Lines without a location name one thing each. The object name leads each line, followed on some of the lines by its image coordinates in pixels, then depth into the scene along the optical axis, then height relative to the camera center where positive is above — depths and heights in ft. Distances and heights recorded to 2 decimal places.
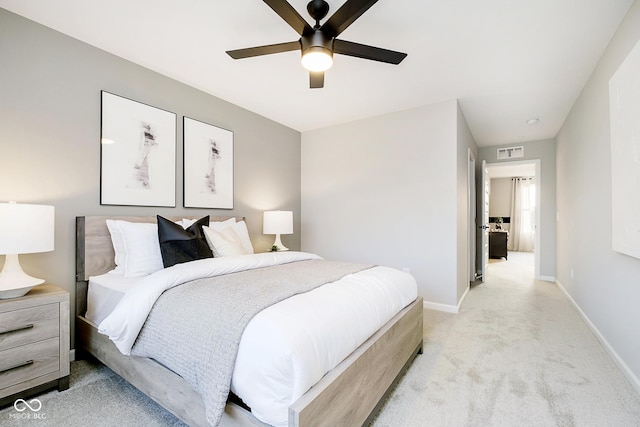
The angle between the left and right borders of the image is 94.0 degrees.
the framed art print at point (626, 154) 5.74 +1.29
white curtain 30.12 +0.08
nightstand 5.42 -2.50
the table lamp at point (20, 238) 5.36 -0.46
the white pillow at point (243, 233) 10.17 -0.69
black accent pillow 7.25 -0.78
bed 3.81 -2.59
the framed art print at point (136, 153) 8.09 +1.75
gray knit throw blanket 3.79 -1.61
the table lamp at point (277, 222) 12.26 -0.34
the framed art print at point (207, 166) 10.12 +1.73
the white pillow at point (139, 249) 7.25 -0.89
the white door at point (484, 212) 17.04 +0.16
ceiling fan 5.16 +3.52
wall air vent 17.69 +3.74
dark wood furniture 24.81 -2.39
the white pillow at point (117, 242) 7.62 -0.74
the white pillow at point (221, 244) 8.43 -0.86
